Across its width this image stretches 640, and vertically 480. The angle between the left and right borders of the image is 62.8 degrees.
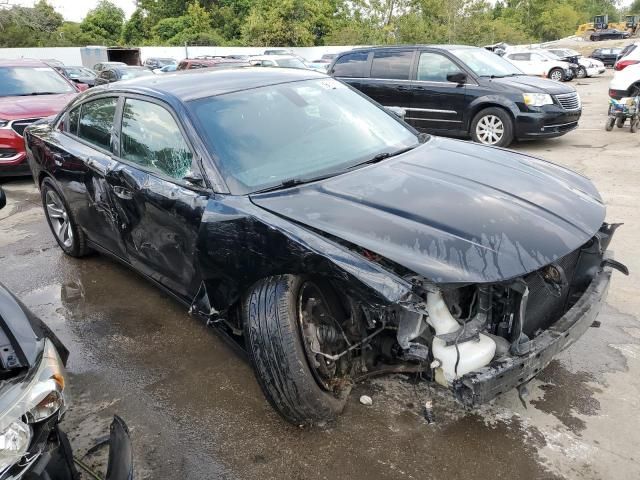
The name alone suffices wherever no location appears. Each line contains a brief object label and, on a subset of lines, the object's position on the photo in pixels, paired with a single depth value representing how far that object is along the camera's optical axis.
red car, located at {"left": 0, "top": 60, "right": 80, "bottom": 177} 7.27
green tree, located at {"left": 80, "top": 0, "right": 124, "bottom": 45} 55.34
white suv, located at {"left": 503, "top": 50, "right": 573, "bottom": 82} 22.77
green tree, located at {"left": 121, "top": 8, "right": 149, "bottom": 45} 55.91
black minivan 8.10
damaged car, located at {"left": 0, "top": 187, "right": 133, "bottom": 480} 1.50
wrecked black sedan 2.21
